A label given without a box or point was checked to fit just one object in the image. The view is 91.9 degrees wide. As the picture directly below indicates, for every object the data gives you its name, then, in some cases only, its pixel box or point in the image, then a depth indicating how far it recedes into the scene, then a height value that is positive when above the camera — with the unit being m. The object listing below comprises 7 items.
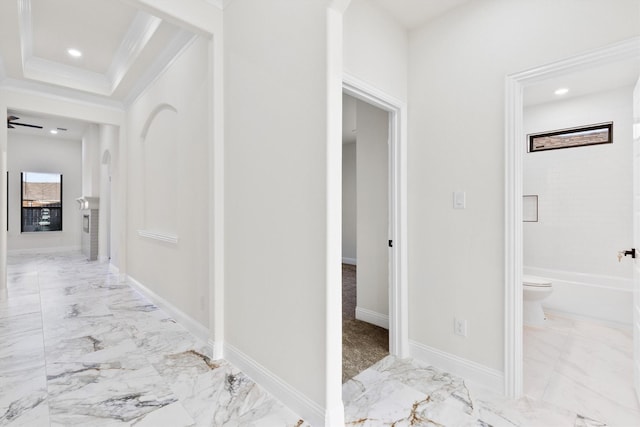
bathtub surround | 3.21 +0.03
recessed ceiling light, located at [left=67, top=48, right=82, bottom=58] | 3.53 +1.86
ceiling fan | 6.06 +1.86
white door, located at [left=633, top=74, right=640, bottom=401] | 1.84 -0.12
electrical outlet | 2.18 -0.81
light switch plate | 2.19 +0.09
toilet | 3.08 -0.85
